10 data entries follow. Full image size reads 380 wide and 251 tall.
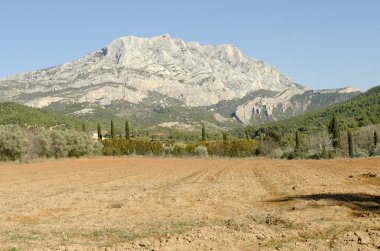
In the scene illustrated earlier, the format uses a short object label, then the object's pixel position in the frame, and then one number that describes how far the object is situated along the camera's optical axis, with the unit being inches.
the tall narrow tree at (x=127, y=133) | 4965.6
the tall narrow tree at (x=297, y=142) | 4192.2
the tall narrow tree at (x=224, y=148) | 4402.1
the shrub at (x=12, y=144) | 2645.2
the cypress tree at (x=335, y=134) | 3663.9
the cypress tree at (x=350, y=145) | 3516.2
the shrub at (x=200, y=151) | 4224.9
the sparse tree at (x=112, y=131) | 4960.6
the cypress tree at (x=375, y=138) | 3757.9
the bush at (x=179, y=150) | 4354.8
